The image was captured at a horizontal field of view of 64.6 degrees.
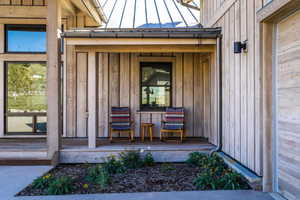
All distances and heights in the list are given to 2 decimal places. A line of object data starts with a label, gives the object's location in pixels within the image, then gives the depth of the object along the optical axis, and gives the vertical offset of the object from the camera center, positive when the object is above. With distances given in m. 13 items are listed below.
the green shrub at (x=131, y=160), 4.25 -1.06
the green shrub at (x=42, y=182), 3.24 -1.12
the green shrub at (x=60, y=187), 3.06 -1.12
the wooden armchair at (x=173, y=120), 5.39 -0.43
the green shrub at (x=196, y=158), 4.29 -1.05
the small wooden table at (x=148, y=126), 5.71 -0.65
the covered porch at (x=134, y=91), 5.95 +0.26
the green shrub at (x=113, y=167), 3.94 -1.10
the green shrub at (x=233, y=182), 3.21 -1.11
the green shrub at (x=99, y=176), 3.33 -1.11
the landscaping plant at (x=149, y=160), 4.39 -1.10
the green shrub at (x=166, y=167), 4.10 -1.17
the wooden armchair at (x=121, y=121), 5.46 -0.47
